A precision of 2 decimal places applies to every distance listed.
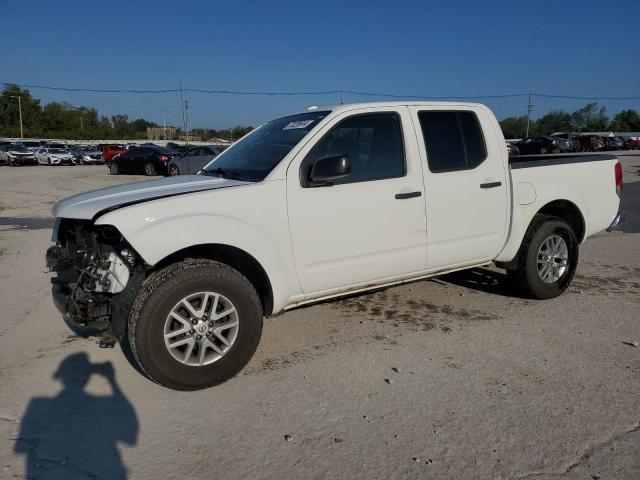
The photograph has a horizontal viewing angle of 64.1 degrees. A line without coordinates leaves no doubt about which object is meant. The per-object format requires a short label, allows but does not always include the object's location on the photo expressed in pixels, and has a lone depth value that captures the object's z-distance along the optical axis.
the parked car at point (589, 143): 44.73
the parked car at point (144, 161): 25.92
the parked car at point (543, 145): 38.44
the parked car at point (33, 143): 48.64
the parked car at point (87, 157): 40.88
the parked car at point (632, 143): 54.06
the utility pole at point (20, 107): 86.25
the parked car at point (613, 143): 49.28
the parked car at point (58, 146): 41.82
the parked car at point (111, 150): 40.47
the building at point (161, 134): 101.89
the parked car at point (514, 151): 31.87
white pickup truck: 3.27
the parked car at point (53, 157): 38.16
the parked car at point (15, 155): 36.72
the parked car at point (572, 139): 41.08
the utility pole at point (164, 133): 101.66
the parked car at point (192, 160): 23.08
